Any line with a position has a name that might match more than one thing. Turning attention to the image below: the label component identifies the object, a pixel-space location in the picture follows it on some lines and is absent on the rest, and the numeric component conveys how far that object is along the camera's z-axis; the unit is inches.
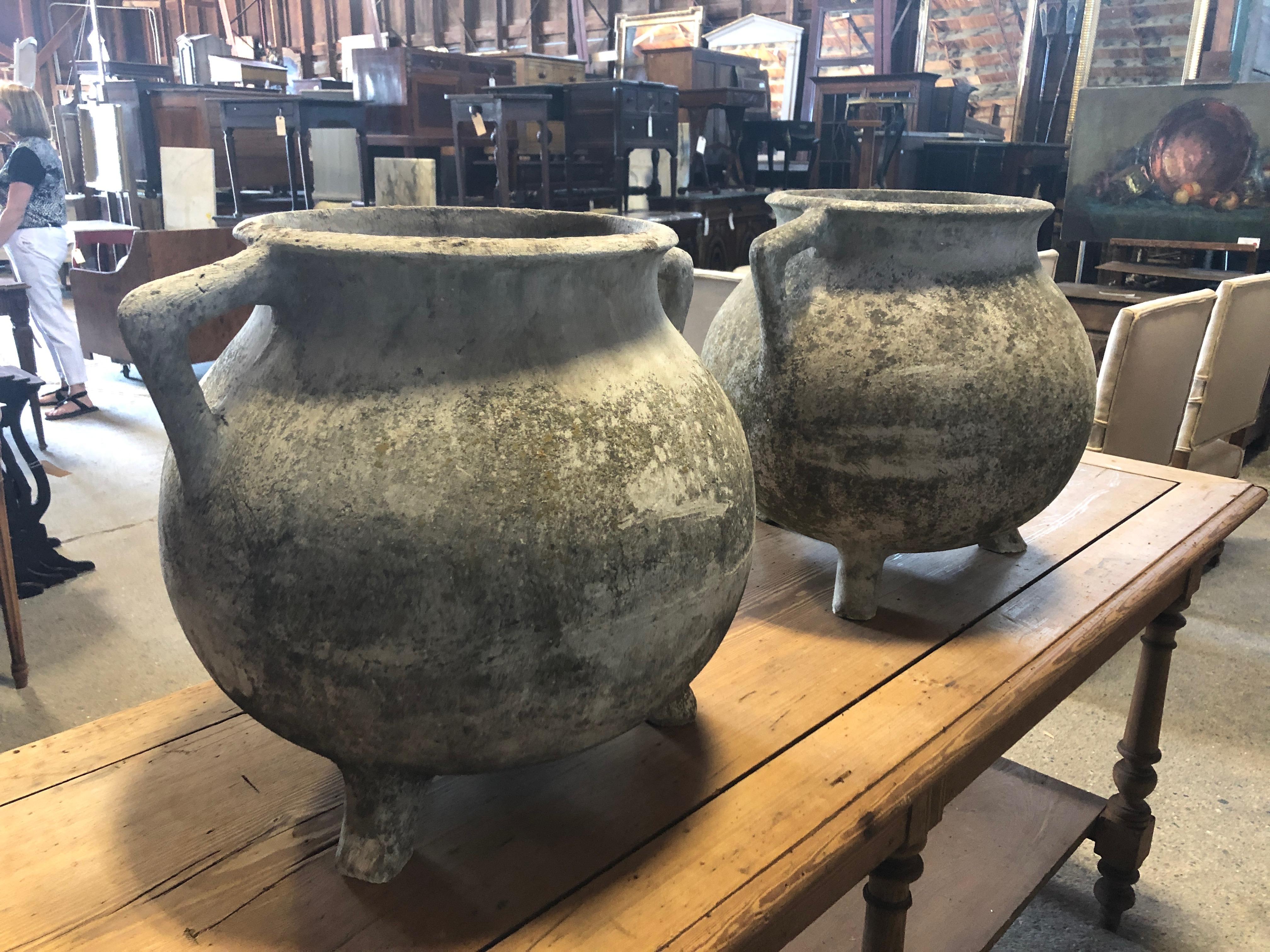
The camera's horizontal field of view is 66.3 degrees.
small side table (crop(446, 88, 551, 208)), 212.7
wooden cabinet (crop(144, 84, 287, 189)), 269.4
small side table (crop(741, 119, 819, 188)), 268.7
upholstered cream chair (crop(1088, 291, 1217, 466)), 99.1
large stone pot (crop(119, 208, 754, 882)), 25.4
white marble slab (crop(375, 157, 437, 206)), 238.4
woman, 163.2
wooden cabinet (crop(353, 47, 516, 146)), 262.8
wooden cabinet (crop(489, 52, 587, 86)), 287.7
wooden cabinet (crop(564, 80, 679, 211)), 225.6
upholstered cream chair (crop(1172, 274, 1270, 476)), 113.3
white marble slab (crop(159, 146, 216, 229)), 247.6
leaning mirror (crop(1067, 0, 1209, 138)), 213.5
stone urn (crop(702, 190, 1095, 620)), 41.8
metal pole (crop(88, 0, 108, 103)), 297.9
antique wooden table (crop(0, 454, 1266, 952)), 29.0
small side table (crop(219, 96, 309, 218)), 247.6
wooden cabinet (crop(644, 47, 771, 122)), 280.1
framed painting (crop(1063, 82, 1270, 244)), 174.6
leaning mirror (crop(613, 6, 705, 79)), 330.6
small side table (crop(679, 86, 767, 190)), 268.5
